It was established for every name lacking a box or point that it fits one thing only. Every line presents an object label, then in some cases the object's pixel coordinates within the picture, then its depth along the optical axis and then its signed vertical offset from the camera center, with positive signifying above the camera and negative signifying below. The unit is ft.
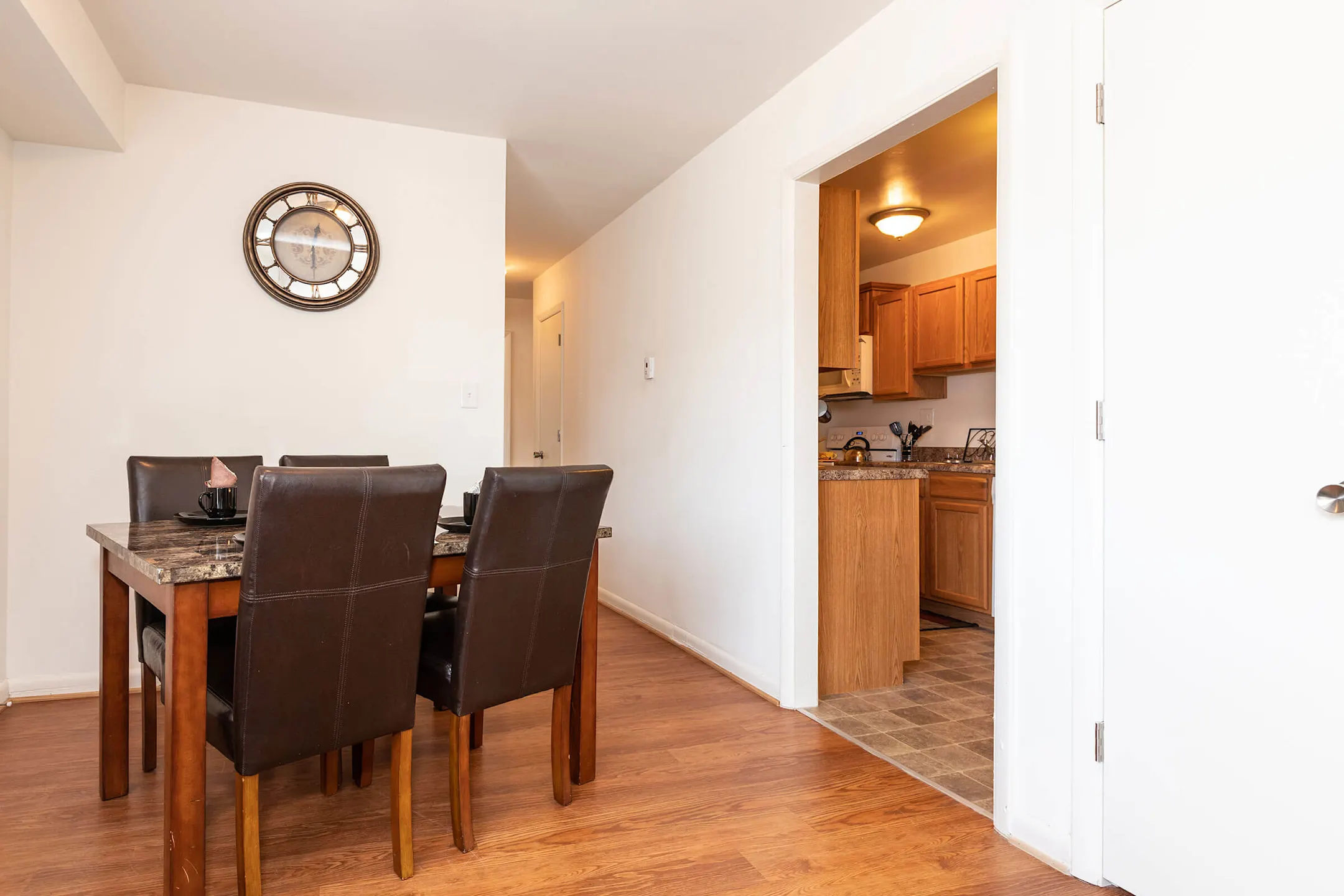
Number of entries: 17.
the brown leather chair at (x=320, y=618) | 5.06 -1.16
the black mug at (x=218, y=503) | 7.56 -0.53
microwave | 13.66 +1.33
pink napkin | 7.38 -0.28
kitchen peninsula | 10.77 -1.76
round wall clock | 11.16 +2.89
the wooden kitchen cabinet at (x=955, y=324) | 16.33 +2.72
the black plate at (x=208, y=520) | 7.55 -0.70
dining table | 5.09 -1.30
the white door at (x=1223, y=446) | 4.76 +0.04
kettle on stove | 17.99 -0.03
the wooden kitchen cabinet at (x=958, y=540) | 15.21 -1.81
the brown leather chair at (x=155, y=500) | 7.36 -0.58
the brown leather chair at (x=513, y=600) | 6.20 -1.25
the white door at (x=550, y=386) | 20.40 +1.66
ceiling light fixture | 15.24 +4.43
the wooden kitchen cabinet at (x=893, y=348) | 18.47 +2.43
